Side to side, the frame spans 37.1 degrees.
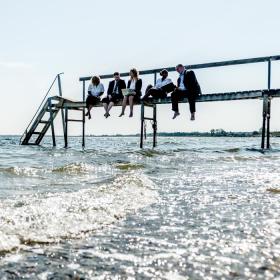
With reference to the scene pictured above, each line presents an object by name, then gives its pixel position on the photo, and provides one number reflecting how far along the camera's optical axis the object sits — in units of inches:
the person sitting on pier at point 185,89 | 450.9
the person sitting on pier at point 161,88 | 486.4
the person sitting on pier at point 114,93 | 534.0
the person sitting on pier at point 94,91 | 557.0
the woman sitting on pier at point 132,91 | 502.2
